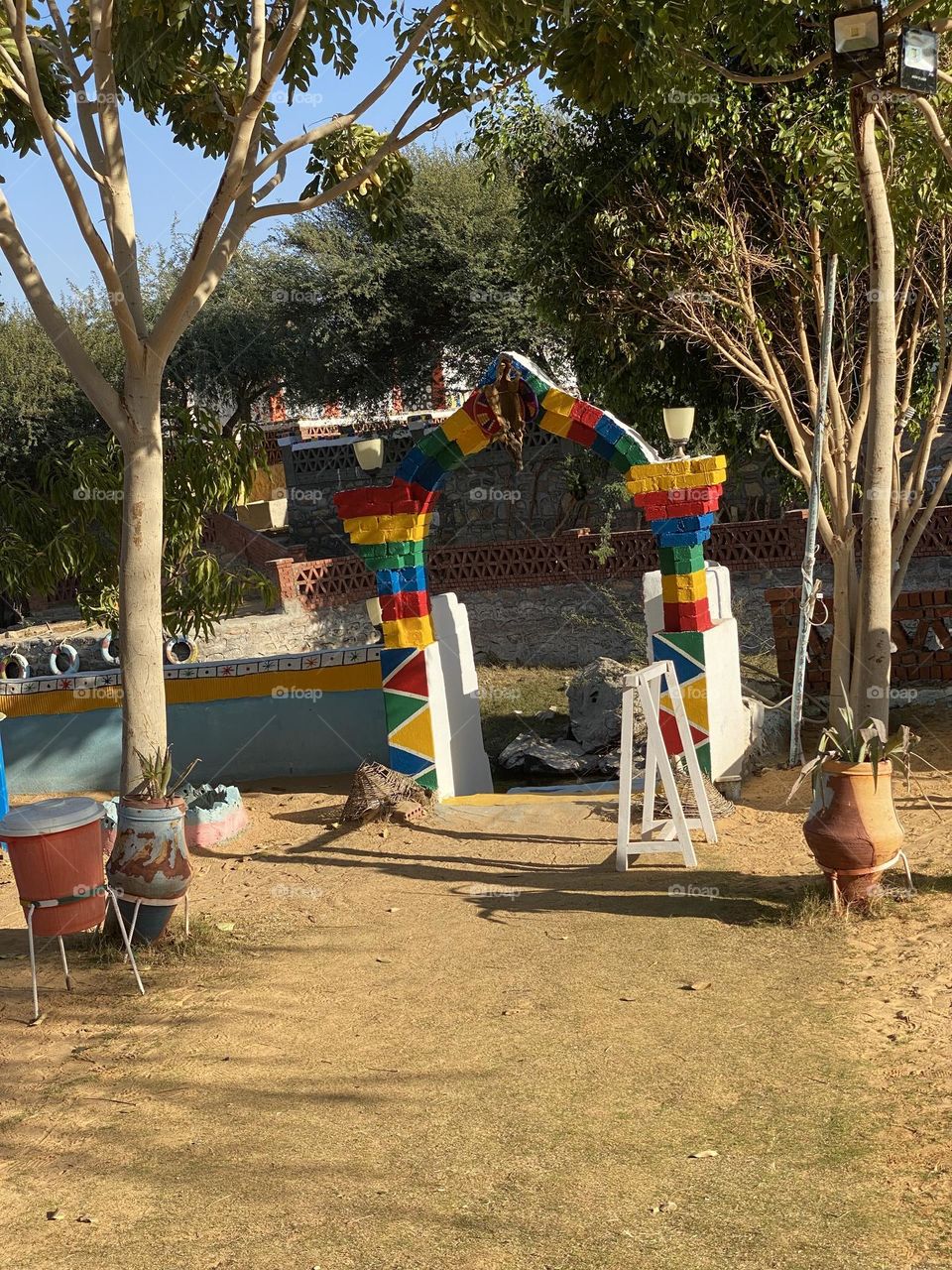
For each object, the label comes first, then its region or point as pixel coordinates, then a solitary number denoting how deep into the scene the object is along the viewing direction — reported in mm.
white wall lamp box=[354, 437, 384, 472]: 11875
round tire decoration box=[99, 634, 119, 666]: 17234
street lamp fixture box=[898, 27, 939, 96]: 7445
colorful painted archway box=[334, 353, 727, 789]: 10711
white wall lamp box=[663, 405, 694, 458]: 10703
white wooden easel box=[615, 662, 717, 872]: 8641
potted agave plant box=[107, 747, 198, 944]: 7398
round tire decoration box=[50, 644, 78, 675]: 17969
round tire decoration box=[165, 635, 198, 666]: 16281
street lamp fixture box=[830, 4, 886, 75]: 7695
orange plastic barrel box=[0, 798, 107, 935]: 6723
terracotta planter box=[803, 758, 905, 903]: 7262
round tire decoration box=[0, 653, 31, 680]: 16516
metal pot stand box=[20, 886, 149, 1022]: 6688
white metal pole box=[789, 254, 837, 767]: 11594
